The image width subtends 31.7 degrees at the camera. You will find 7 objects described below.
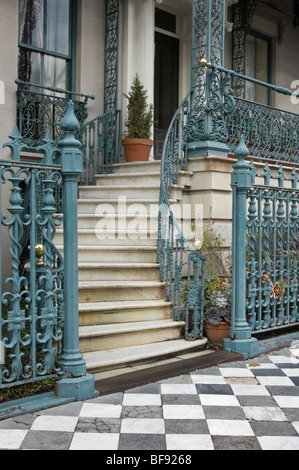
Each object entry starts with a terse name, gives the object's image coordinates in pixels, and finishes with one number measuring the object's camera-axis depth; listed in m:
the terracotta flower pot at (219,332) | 5.60
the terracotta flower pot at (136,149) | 8.63
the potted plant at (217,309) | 5.61
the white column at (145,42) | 9.03
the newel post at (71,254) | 3.94
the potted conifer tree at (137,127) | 8.67
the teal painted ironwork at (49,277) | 3.71
